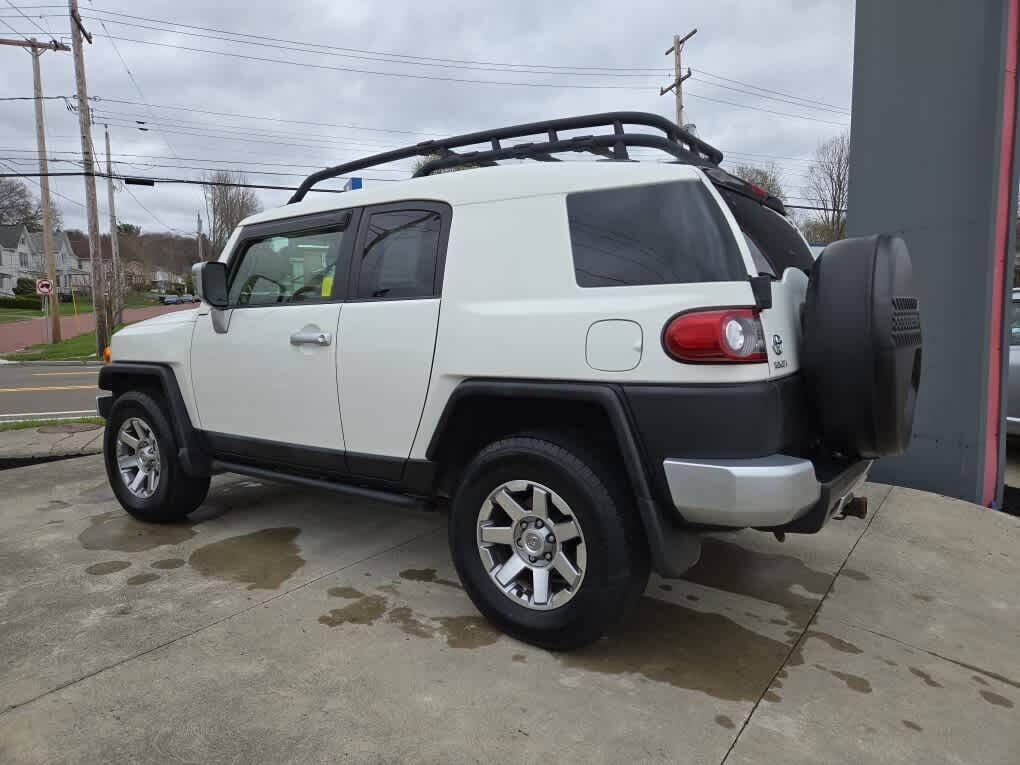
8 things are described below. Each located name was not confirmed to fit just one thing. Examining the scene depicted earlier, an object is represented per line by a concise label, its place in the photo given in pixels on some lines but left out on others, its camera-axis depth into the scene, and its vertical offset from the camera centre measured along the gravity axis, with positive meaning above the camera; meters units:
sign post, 23.03 +1.00
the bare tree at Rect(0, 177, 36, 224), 58.09 +10.37
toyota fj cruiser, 2.21 -0.20
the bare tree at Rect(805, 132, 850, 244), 32.38 +5.71
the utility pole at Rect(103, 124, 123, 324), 22.75 +0.59
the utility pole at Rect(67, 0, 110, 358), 18.81 +3.78
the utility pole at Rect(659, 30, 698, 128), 27.31 +9.86
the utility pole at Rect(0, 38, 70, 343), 22.34 +4.51
